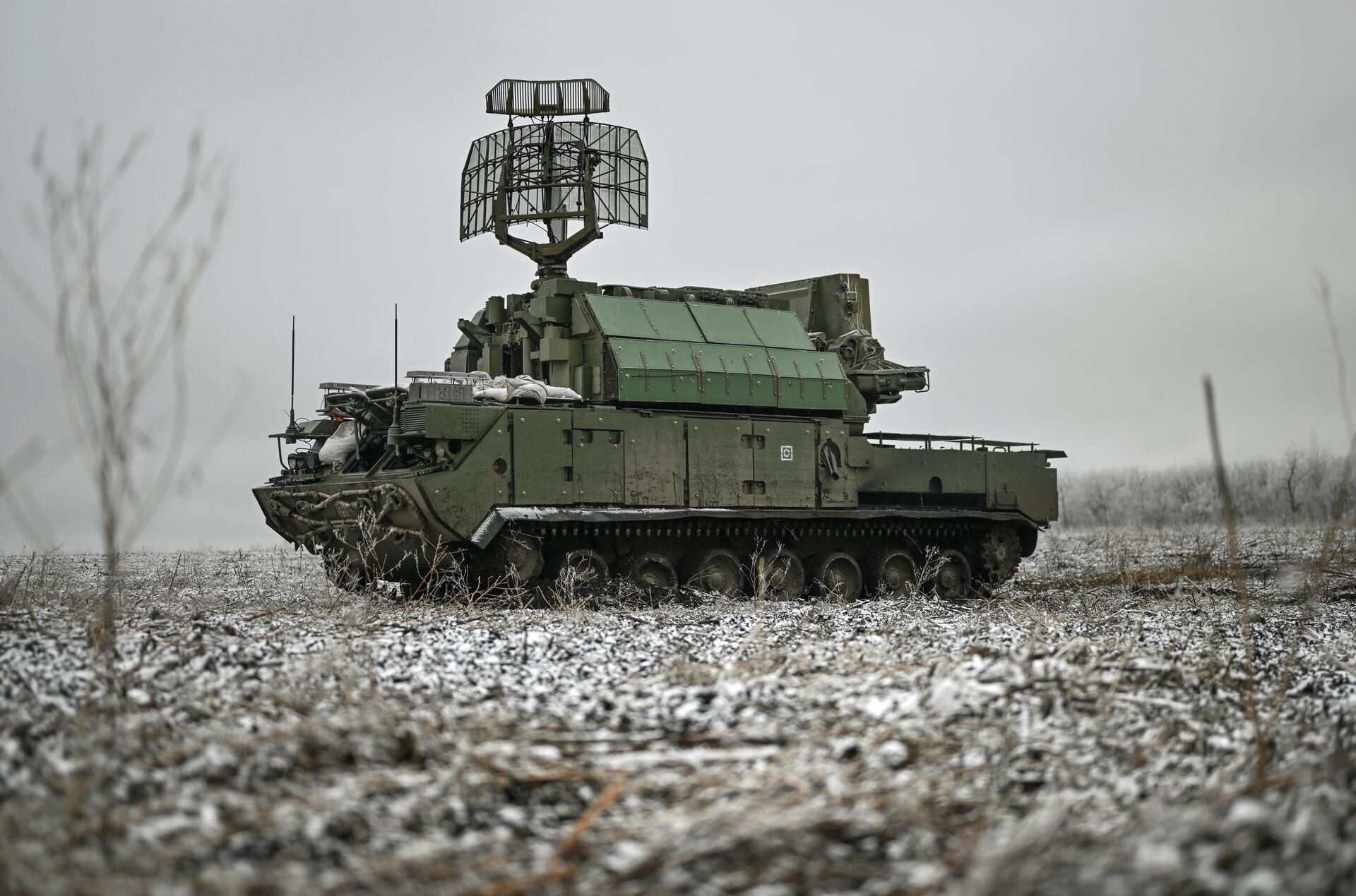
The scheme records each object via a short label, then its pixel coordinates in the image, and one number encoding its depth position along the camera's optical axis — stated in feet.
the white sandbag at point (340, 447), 48.14
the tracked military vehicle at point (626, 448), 43.68
